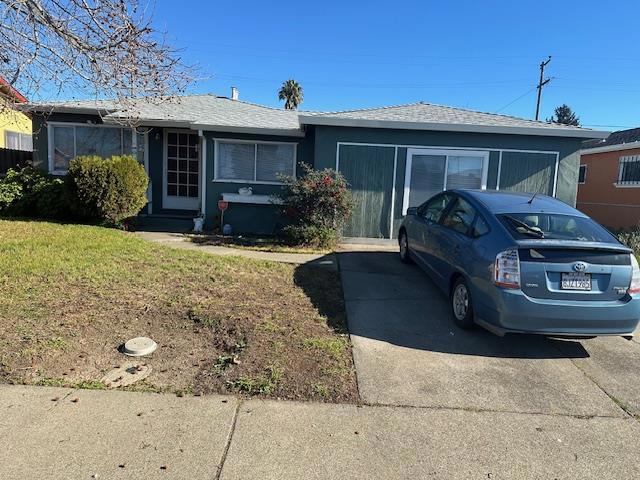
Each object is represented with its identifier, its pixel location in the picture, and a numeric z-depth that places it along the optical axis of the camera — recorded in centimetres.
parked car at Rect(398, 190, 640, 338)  450
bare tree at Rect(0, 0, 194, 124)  542
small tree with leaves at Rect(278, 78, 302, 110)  4825
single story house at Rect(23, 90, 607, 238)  1079
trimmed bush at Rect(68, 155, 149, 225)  1016
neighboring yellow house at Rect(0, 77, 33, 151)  1760
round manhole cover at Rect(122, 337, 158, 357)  422
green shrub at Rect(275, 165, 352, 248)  956
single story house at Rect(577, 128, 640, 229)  1531
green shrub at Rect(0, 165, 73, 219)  1080
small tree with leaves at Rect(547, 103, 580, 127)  6588
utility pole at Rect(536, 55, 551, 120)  3434
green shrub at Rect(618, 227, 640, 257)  1091
